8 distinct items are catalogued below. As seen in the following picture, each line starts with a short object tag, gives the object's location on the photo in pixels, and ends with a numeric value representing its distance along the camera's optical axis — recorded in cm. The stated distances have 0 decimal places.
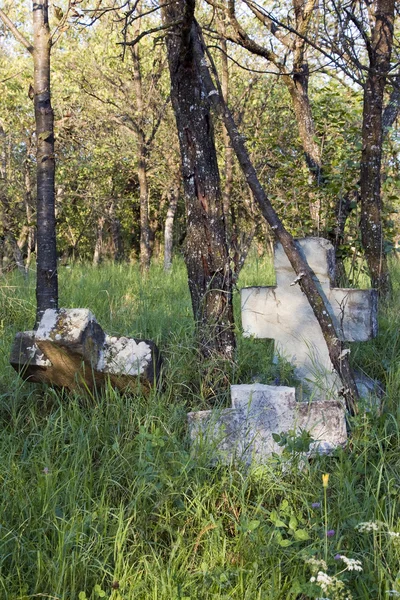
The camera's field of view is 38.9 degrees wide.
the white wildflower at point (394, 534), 213
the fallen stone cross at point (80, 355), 317
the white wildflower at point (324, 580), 190
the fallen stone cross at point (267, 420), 307
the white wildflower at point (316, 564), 201
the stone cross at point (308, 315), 370
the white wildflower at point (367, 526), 218
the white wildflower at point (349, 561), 199
